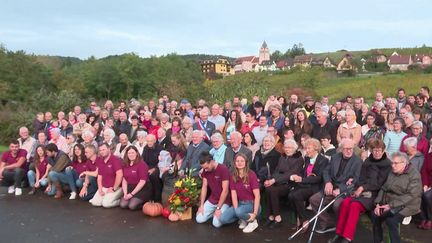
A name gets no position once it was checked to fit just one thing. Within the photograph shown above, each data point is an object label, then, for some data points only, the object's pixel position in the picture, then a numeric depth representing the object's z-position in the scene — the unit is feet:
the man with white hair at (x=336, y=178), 20.57
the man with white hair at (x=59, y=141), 32.89
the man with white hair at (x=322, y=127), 28.92
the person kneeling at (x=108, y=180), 27.14
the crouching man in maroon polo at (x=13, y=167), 31.91
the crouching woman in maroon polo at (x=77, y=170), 30.07
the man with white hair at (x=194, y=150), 25.90
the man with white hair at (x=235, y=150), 24.61
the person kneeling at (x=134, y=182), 26.27
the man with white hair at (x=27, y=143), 33.96
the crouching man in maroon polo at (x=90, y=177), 28.96
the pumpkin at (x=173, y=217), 24.14
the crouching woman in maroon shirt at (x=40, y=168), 31.35
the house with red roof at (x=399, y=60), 235.63
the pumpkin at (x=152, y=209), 24.95
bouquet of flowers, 24.13
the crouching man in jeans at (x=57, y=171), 30.25
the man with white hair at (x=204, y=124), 32.73
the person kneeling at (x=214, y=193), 22.65
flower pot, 24.29
